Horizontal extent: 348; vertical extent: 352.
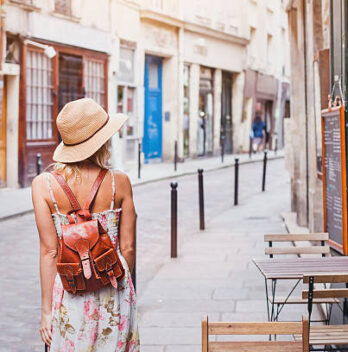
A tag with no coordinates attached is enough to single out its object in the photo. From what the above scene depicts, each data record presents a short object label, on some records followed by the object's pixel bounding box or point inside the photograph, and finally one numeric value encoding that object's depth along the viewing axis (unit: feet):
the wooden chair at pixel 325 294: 14.08
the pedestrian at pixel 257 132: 111.24
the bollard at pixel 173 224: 31.07
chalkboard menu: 21.71
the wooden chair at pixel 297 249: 18.25
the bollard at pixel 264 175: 58.09
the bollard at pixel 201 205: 38.32
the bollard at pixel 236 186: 48.67
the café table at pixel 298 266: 15.33
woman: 11.16
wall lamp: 60.25
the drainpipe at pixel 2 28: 54.39
